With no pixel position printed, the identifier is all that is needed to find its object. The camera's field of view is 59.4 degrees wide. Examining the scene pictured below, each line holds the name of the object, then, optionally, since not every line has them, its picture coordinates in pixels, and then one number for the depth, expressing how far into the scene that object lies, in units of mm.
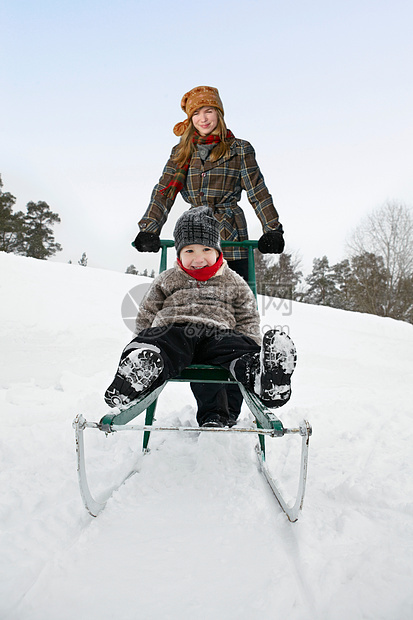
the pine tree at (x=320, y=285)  29234
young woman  2361
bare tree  17812
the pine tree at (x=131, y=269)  39594
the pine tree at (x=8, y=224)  26345
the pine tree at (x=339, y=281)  24922
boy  1386
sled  1127
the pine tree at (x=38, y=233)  28109
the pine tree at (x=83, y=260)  43072
